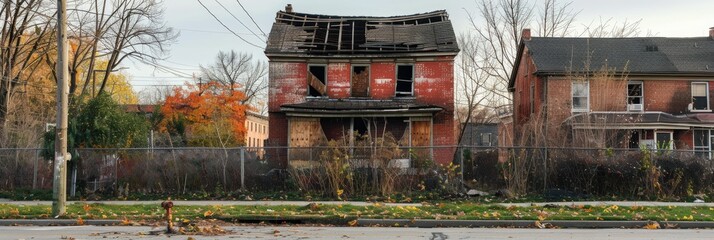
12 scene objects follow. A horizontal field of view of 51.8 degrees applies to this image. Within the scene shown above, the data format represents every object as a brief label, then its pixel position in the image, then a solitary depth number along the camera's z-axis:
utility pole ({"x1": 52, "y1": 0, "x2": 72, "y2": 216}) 17.39
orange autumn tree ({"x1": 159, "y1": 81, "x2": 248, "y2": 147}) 52.22
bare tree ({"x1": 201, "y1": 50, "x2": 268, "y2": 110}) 82.88
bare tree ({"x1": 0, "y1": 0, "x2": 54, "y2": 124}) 36.94
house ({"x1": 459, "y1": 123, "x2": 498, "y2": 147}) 60.40
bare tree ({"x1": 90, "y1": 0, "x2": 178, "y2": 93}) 44.59
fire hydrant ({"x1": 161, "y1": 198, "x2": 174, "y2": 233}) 13.77
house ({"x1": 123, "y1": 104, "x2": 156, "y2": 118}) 67.71
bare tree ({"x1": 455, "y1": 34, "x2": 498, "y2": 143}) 51.88
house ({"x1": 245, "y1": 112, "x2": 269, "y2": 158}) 79.61
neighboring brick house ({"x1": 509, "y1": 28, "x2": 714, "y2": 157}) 33.59
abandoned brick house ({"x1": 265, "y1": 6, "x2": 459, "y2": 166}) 32.28
